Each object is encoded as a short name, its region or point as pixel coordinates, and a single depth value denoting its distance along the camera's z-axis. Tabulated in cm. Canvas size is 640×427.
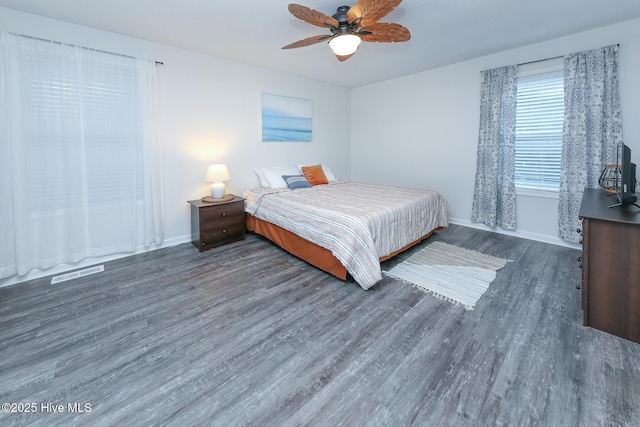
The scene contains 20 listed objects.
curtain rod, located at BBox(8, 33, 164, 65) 262
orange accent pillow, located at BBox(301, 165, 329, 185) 469
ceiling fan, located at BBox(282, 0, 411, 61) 205
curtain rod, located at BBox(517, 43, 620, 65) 339
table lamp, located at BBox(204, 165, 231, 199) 374
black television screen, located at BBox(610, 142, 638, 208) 206
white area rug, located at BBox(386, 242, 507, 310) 249
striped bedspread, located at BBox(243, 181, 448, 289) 257
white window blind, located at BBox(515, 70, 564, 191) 348
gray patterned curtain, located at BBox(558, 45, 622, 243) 305
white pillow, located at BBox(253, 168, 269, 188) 444
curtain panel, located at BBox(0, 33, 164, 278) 259
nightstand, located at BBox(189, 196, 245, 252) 352
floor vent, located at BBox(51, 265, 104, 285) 277
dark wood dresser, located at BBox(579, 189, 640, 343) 178
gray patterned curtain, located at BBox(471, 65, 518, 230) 378
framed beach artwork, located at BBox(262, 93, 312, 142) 451
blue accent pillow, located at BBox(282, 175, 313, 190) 436
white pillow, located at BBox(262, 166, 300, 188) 435
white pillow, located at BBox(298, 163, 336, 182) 501
